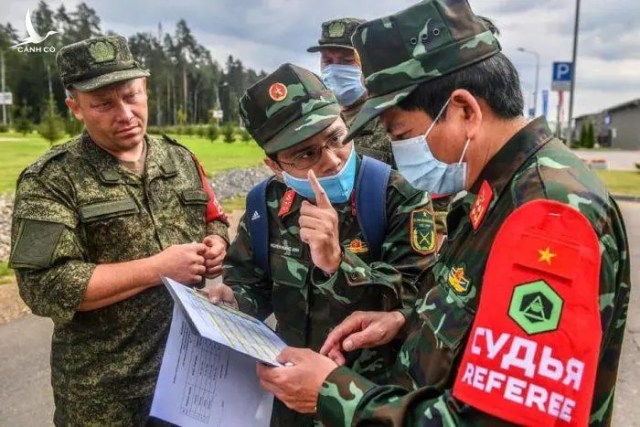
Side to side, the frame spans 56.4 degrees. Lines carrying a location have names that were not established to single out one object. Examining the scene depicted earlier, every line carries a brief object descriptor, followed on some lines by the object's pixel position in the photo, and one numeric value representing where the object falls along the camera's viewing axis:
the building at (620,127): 50.97
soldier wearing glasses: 1.75
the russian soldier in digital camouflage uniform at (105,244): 1.92
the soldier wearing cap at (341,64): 3.40
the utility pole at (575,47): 16.49
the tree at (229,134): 38.06
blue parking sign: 15.70
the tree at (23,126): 37.59
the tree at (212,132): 38.25
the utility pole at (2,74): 48.37
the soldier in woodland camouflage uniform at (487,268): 0.94
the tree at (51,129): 22.11
